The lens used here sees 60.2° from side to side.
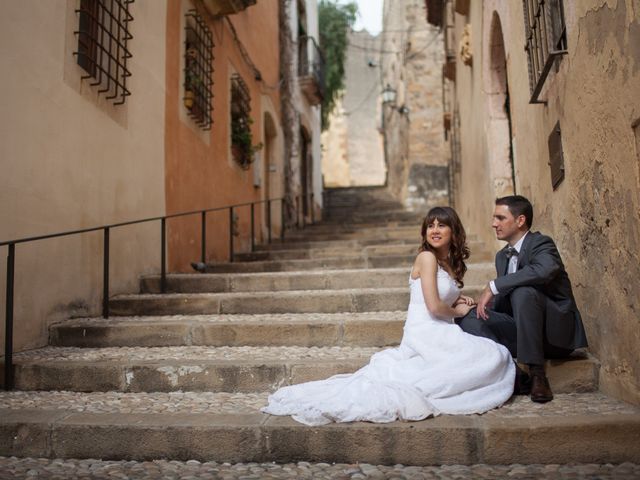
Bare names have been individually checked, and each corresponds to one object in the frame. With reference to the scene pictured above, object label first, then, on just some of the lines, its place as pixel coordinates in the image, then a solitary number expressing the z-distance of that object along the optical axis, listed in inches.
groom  111.1
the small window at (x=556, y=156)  133.9
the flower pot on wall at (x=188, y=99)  254.8
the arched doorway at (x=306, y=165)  559.4
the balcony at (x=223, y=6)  291.6
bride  101.1
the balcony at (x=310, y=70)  511.7
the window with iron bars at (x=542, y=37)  130.3
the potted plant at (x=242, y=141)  331.7
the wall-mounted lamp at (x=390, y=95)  659.4
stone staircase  95.3
